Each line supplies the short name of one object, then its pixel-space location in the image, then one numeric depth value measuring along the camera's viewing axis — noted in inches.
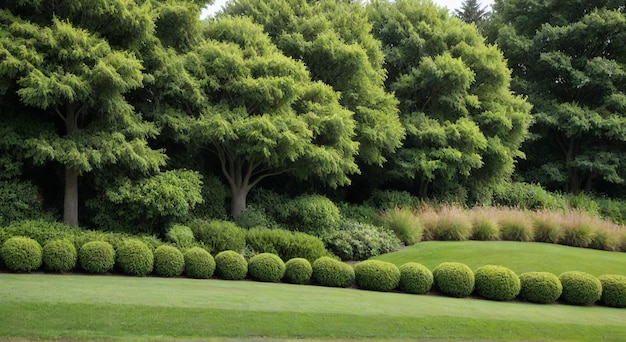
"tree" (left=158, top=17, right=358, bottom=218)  598.5
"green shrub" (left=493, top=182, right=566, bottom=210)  963.5
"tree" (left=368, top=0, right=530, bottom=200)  840.3
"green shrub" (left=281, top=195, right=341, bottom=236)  644.1
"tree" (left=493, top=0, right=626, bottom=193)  1114.7
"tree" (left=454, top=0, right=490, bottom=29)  1998.0
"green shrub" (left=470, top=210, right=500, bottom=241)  700.0
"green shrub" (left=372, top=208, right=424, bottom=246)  677.3
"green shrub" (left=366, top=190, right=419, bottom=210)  823.1
